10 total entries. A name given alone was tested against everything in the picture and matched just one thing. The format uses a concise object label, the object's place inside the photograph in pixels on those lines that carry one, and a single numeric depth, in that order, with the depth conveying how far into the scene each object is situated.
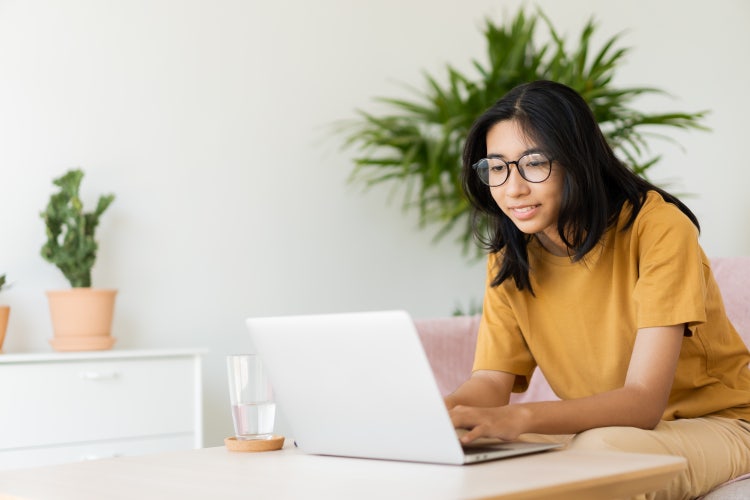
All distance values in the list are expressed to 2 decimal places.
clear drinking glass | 1.47
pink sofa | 2.61
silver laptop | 1.17
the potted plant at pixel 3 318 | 2.80
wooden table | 1.05
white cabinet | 2.60
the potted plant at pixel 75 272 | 2.89
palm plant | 3.31
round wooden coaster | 1.47
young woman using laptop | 1.53
